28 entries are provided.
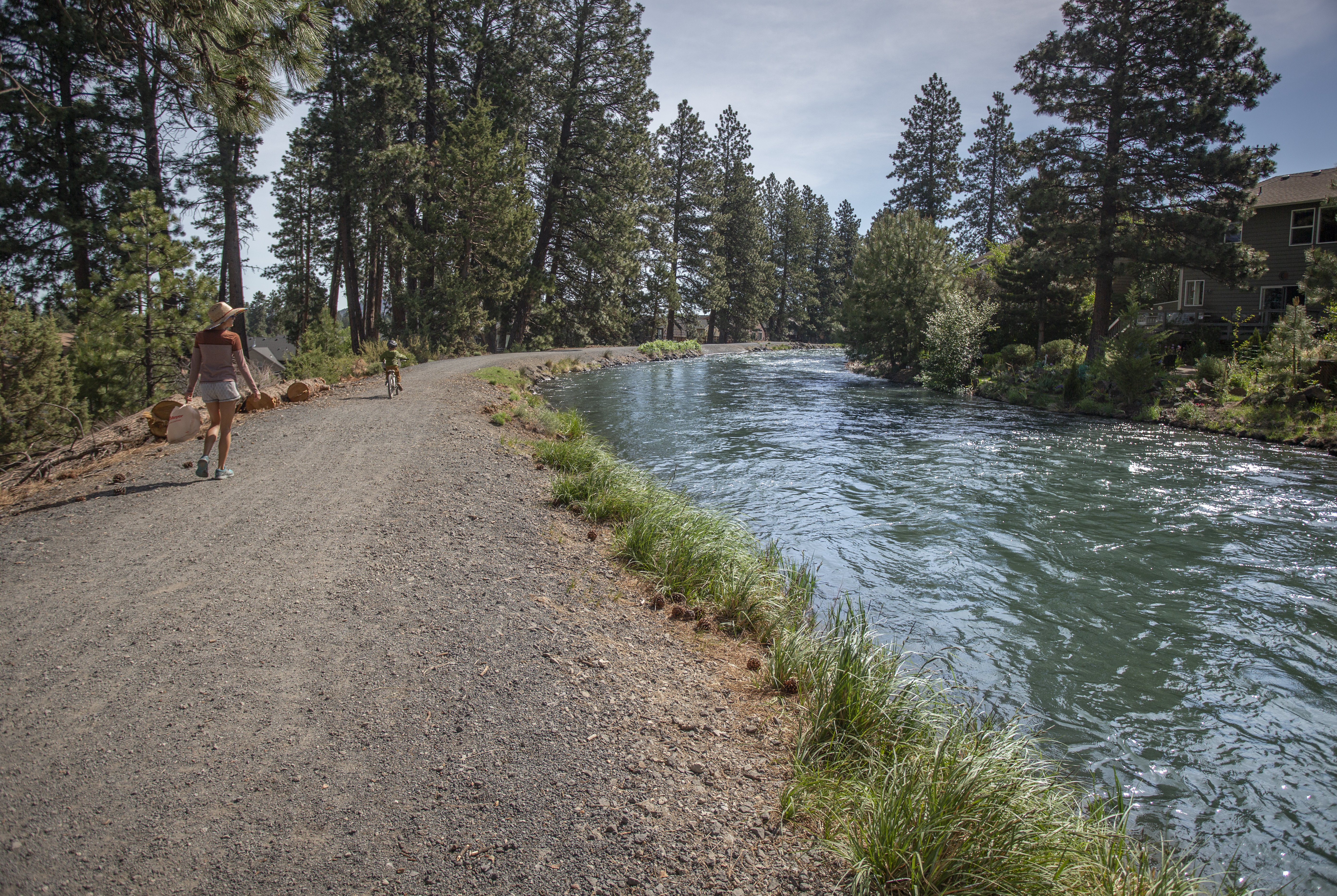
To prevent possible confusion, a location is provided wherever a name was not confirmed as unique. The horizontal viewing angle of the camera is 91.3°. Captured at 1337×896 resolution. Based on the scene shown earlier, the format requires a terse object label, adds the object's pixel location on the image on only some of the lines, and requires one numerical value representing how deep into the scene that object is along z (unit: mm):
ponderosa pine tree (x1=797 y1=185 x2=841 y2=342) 81438
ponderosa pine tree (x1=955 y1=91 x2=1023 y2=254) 59281
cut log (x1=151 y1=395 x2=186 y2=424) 9992
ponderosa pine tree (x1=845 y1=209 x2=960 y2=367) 30234
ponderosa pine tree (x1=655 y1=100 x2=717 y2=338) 56969
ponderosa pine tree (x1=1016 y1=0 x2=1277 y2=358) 21078
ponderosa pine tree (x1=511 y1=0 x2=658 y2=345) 36156
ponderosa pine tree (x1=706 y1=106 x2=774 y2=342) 63562
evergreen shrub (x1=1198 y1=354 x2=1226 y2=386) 18703
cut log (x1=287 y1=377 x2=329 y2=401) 13953
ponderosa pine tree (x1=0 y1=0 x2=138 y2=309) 18312
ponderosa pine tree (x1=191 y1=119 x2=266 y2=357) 20469
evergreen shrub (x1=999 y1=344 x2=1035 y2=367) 26422
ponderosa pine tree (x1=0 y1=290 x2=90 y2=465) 9836
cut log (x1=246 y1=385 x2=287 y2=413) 12711
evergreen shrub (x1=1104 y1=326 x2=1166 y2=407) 18938
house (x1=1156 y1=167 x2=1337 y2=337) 25641
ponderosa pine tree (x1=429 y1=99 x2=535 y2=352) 26828
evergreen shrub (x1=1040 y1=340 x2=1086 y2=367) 25906
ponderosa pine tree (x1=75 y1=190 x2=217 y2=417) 12586
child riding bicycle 14812
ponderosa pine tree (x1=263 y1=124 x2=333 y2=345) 34531
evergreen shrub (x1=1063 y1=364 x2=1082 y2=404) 20828
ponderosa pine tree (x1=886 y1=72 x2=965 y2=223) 55625
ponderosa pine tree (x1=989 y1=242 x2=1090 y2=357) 28734
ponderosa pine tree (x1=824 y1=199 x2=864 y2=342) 81000
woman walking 7711
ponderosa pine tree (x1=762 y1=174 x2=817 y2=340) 74312
